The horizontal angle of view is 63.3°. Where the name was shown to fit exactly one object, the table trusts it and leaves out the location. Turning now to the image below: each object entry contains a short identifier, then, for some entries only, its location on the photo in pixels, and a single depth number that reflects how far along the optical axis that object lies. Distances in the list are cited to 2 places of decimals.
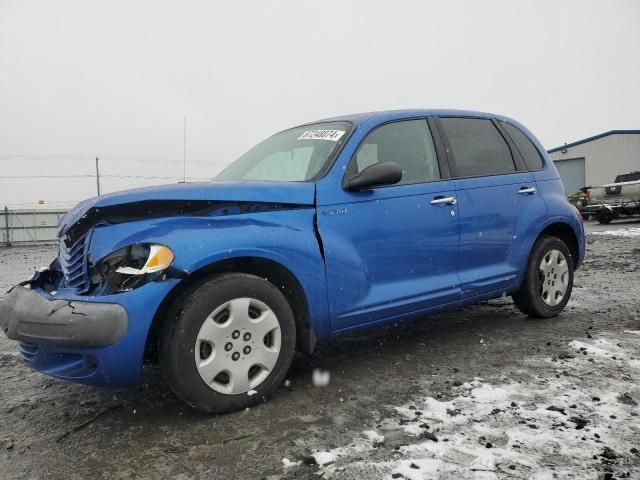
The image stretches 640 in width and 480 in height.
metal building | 30.91
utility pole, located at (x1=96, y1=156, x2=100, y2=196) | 30.33
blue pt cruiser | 2.53
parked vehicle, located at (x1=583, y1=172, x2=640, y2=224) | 16.45
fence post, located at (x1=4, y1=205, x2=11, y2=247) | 21.45
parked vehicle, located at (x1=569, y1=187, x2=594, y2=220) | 17.97
